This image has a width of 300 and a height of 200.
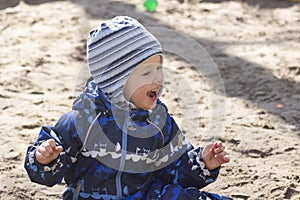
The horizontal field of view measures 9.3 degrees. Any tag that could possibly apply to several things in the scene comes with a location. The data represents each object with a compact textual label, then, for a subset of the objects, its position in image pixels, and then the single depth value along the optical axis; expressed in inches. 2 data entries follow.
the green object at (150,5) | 248.1
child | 155.6
